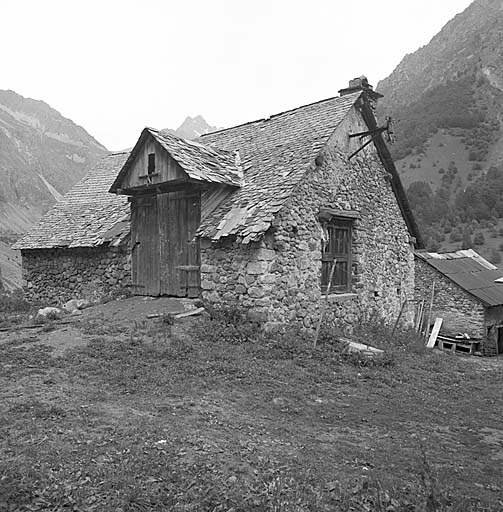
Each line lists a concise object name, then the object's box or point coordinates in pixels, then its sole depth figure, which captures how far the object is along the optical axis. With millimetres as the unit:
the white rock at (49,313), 12411
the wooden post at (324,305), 10524
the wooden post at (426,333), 17672
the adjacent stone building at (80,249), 14438
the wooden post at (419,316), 18556
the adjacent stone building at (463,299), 21625
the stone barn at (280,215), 11156
